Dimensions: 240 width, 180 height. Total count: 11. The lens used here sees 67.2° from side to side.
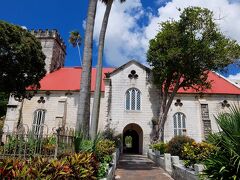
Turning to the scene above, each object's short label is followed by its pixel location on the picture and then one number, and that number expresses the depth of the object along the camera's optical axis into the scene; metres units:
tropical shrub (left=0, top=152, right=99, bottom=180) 3.74
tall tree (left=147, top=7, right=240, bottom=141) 16.82
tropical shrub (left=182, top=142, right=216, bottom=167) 8.11
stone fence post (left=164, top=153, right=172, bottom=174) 10.88
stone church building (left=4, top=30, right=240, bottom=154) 21.70
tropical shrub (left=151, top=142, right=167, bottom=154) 13.99
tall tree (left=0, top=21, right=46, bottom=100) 17.50
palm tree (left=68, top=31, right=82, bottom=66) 32.82
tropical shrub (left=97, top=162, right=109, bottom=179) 6.51
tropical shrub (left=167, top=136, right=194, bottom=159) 11.07
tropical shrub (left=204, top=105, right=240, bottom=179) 4.27
